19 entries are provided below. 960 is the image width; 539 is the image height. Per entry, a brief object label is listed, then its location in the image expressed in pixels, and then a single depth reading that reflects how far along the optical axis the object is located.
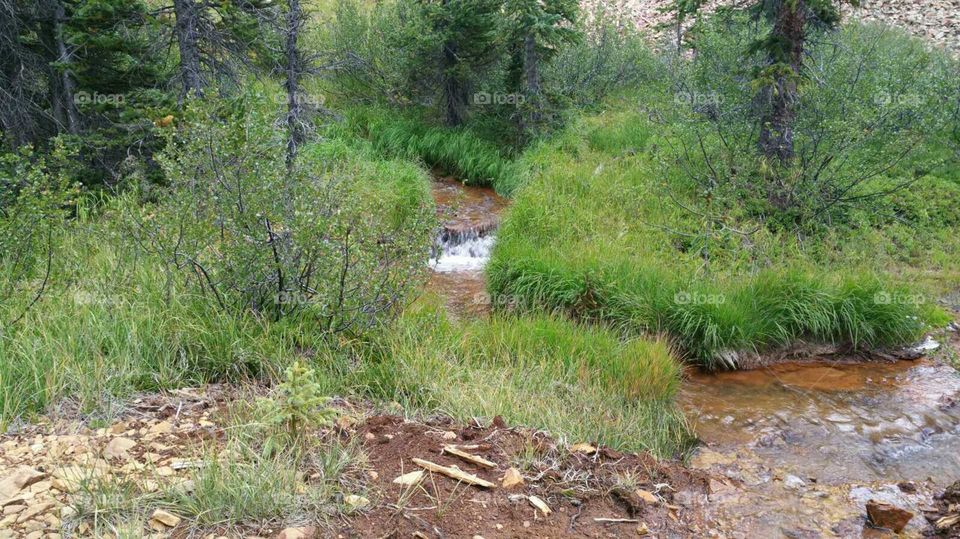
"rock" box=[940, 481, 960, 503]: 4.34
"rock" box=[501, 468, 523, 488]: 3.62
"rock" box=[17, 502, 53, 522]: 2.87
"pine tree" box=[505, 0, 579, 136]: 12.23
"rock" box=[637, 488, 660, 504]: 3.97
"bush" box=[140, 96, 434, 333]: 4.96
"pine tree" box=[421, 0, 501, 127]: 13.25
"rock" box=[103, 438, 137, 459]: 3.40
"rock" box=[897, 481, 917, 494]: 4.86
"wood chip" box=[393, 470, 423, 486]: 3.41
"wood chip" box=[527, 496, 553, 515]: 3.49
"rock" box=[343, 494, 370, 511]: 3.17
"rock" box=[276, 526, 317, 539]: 2.94
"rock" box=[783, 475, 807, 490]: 4.87
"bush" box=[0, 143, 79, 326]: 5.27
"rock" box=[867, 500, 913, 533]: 4.21
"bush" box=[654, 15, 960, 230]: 9.19
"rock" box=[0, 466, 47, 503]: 3.03
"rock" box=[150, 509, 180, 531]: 2.92
